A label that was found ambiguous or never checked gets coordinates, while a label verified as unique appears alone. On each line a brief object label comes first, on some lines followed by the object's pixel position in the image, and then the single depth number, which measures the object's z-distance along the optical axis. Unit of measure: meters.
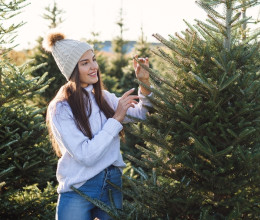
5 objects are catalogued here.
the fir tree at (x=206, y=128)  2.26
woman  2.60
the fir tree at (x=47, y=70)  6.58
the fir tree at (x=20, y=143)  3.94
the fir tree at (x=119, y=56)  12.59
